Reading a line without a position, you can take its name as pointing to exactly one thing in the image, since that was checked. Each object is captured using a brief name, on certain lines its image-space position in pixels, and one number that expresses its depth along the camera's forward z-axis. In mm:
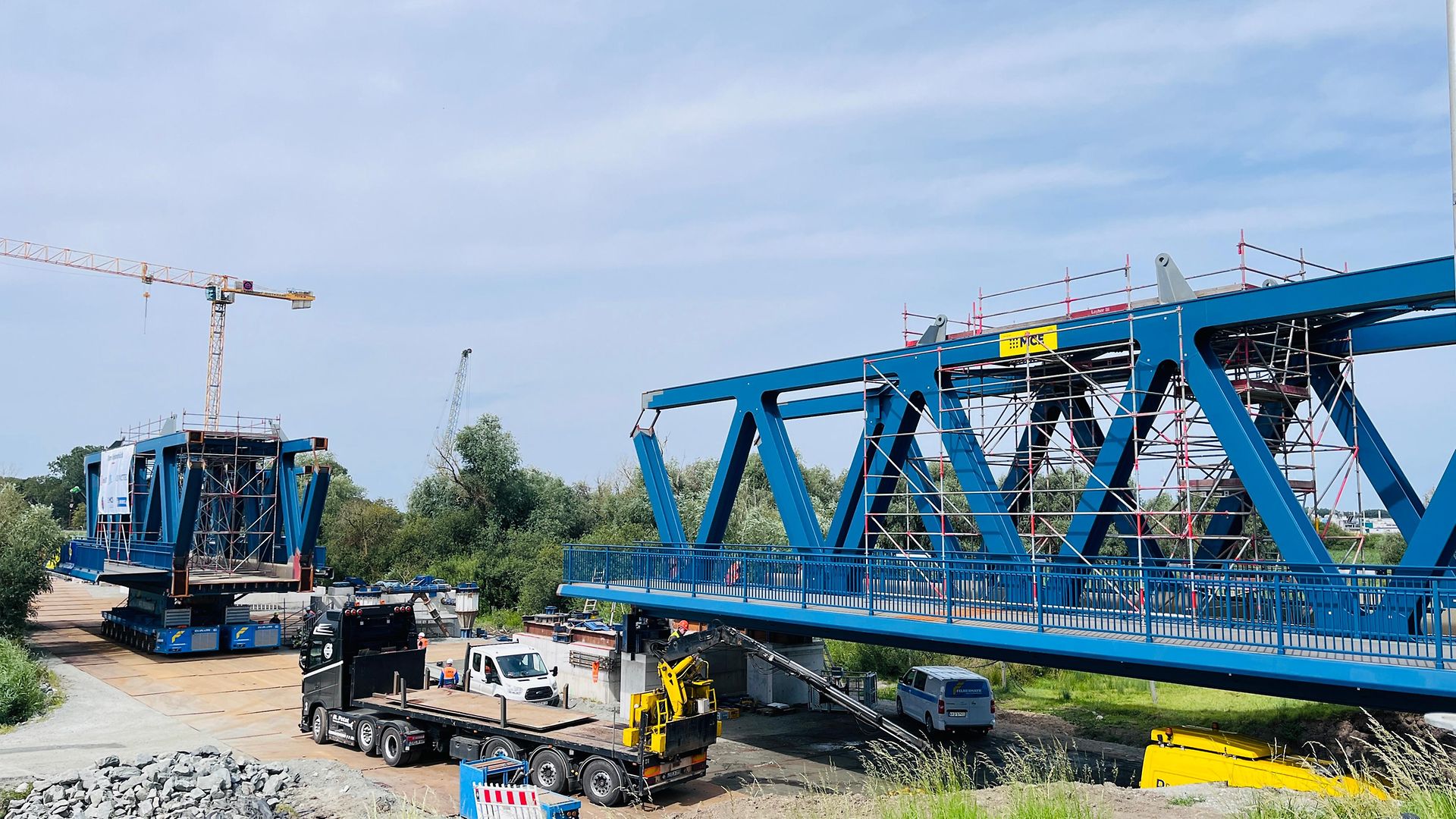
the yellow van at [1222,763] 13227
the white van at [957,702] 21578
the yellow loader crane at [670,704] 15672
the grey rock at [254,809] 13594
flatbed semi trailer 15812
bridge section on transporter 31953
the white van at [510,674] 21266
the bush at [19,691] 21625
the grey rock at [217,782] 14664
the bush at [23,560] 30922
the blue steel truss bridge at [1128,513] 11938
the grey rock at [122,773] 14984
